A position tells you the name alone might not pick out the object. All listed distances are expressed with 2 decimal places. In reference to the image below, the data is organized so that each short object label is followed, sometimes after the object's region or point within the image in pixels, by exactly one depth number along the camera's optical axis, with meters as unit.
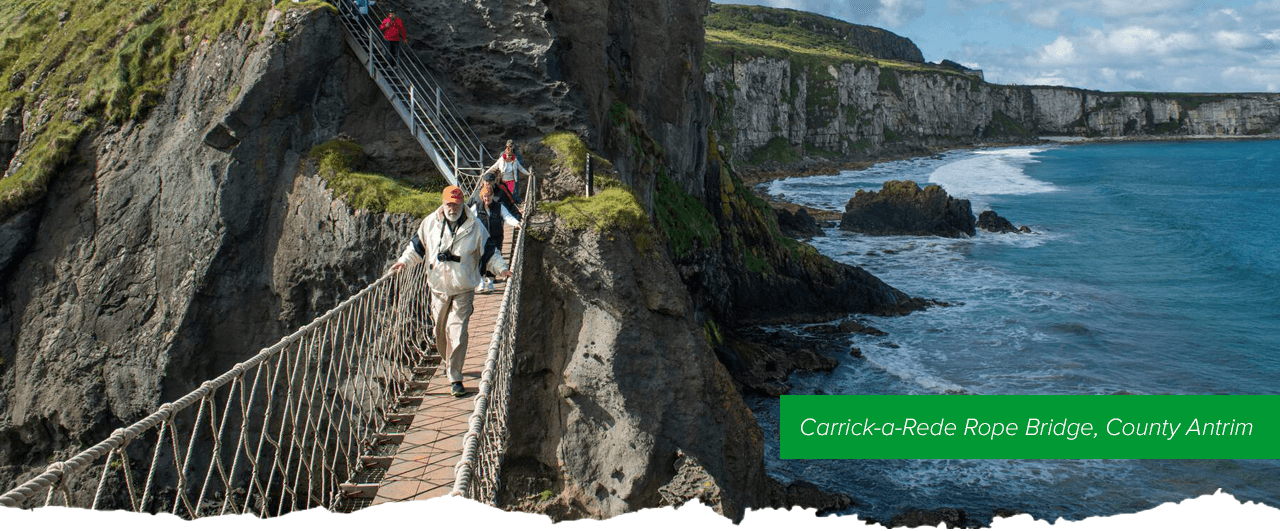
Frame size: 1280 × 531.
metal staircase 14.24
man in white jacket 7.36
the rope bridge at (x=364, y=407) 5.35
